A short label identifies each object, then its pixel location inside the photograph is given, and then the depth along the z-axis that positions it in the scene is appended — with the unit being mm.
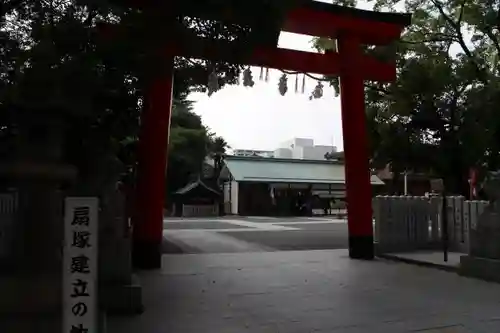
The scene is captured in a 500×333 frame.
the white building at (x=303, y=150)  54969
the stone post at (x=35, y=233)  3090
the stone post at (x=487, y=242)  7738
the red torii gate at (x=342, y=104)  8742
